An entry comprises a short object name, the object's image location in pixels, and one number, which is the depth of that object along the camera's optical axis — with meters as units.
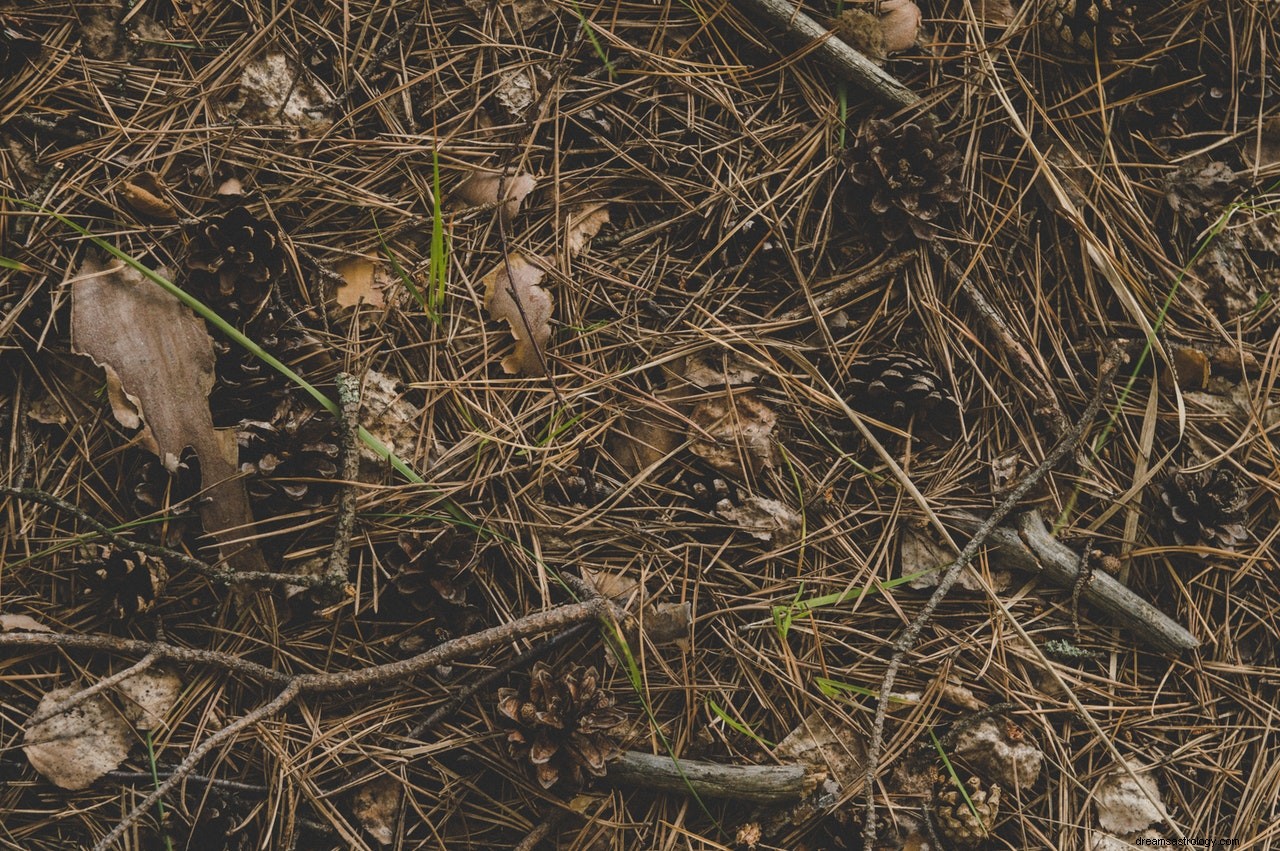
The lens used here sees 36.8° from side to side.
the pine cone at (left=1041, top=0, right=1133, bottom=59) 0.73
